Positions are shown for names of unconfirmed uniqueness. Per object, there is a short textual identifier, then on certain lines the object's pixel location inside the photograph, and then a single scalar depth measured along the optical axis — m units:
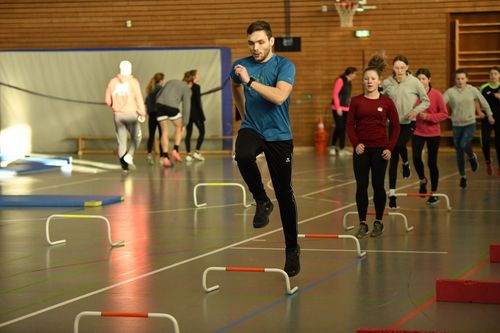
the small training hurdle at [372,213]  10.80
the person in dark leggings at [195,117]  22.46
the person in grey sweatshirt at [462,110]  15.11
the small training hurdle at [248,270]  7.32
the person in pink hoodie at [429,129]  13.45
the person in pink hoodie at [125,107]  19.08
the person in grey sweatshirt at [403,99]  12.53
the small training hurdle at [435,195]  12.18
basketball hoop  24.30
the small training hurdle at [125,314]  5.65
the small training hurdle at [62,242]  10.07
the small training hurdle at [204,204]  13.13
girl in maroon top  10.48
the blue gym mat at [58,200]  13.54
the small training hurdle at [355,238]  8.84
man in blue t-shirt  7.34
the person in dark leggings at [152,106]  21.86
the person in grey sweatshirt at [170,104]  21.09
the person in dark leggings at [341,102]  23.56
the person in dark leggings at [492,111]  17.18
